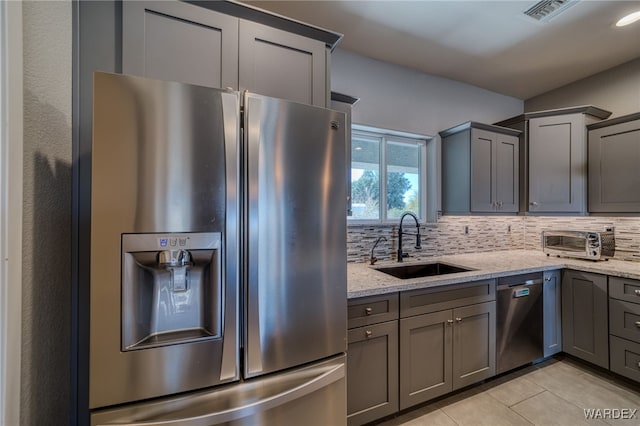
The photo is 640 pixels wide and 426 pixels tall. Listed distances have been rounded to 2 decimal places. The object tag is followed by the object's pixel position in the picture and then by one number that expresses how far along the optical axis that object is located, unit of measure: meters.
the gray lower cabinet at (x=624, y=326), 1.97
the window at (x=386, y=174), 2.43
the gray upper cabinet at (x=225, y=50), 1.12
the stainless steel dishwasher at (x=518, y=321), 2.05
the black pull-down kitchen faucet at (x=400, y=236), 2.38
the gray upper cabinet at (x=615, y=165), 2.25
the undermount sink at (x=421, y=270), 2.26
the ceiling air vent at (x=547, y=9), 1.73
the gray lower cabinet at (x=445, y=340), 1.70
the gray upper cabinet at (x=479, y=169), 2.48
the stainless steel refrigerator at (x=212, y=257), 0.86
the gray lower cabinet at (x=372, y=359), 1.53
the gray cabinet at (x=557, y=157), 2.53
